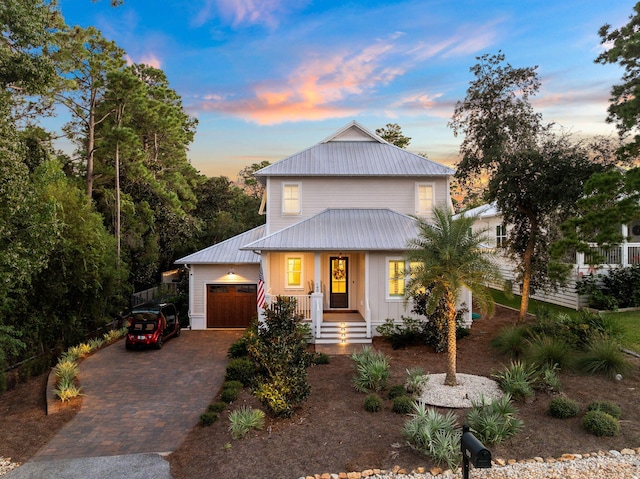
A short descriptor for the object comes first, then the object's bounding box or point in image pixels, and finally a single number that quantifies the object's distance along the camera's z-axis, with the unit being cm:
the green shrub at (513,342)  1133
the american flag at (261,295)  1416
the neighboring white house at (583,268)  1742
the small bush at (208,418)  804
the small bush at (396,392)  870
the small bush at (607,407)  730
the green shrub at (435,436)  598
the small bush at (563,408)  736
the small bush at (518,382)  821
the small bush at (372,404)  806
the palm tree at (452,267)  890
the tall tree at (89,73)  1708
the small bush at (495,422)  650
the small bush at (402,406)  792
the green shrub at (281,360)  795
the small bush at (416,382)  879
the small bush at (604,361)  944
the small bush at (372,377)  919
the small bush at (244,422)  721
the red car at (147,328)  1448
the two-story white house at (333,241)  1466
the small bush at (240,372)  1040
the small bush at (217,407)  854
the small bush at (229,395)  920
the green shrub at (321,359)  1177
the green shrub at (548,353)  995
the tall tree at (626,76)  963
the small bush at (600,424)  671
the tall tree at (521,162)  1372
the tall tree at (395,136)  3481
